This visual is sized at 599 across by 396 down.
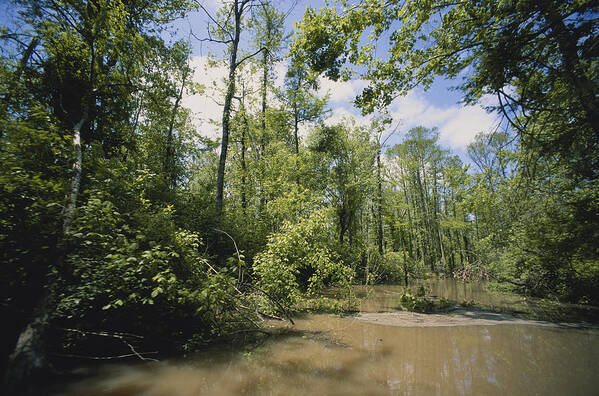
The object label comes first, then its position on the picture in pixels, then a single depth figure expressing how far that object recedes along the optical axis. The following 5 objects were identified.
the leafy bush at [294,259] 7.04
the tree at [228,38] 9.91
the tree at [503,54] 3.35
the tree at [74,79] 3.63
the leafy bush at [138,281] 3.89
